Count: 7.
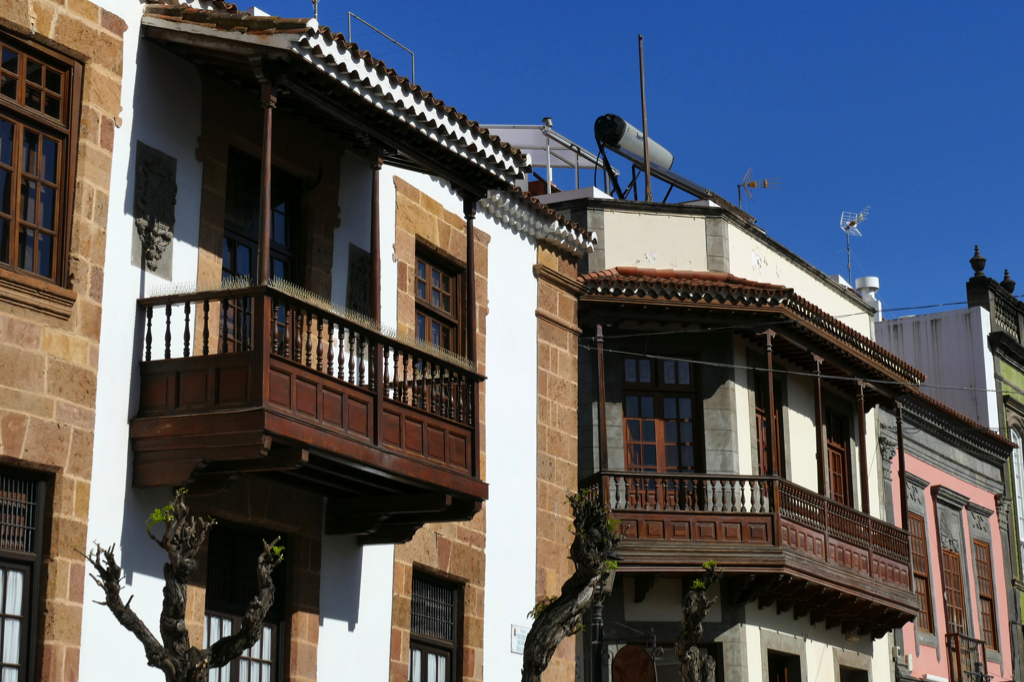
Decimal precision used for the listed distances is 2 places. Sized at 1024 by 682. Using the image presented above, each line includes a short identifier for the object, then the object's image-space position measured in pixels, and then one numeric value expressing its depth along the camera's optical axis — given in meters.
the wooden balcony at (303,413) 11.34
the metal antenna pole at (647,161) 23.61
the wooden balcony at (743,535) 18.78
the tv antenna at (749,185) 26.64
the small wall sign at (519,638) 16.10
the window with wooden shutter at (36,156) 11.01
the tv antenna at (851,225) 31.64
